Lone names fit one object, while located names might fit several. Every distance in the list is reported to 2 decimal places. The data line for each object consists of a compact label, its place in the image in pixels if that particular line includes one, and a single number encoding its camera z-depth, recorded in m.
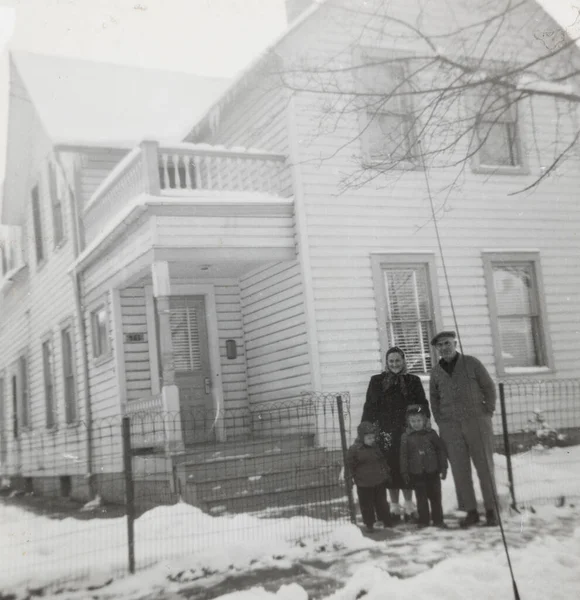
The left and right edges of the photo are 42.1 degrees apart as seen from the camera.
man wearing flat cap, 6.71
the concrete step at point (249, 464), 8.61
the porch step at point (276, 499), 8.20
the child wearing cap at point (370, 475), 6.79
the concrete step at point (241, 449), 8.87
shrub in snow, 10.87
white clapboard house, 10.20
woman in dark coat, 6.88
